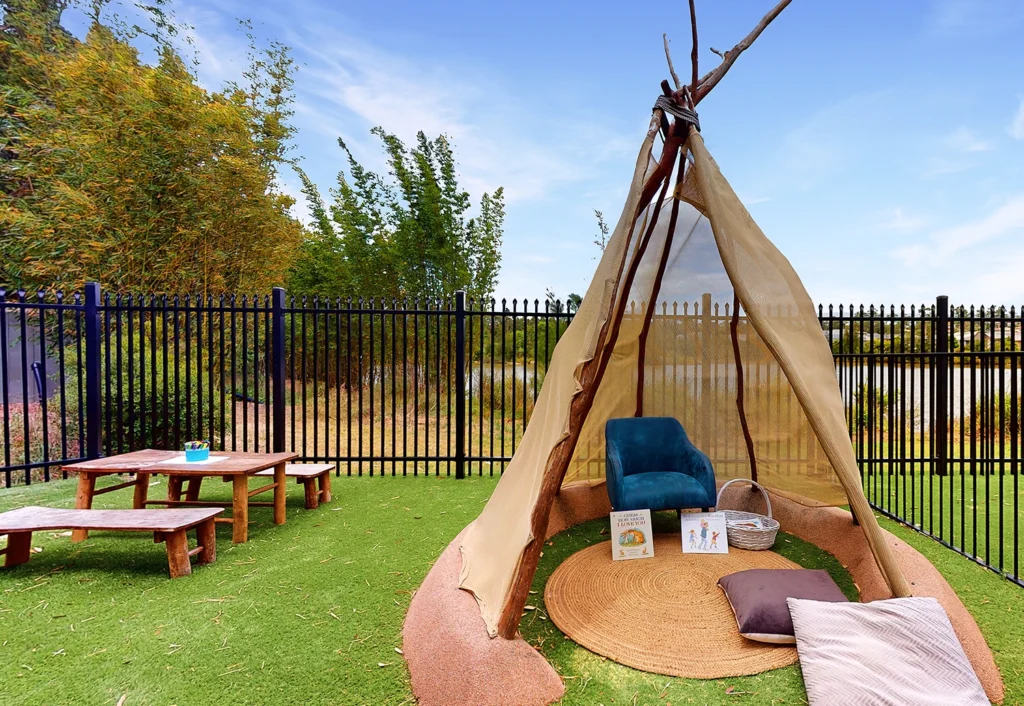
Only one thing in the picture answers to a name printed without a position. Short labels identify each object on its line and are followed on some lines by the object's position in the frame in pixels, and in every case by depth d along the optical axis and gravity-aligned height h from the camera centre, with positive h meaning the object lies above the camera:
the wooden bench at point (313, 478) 4.00 -1.15
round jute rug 1.97 -1.36
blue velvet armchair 3.22 -0.94
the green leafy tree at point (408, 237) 12.33 +3.16
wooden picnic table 3.28 -0.87
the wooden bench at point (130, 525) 2.71 -1.04
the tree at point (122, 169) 7.66 +3.33
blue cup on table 3.55 -0.78
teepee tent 2.04 -0.16
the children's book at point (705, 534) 3.04 -1.26
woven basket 3.05 -1.27
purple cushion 2.07 -1.22
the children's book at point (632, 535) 2.97 -1.23
